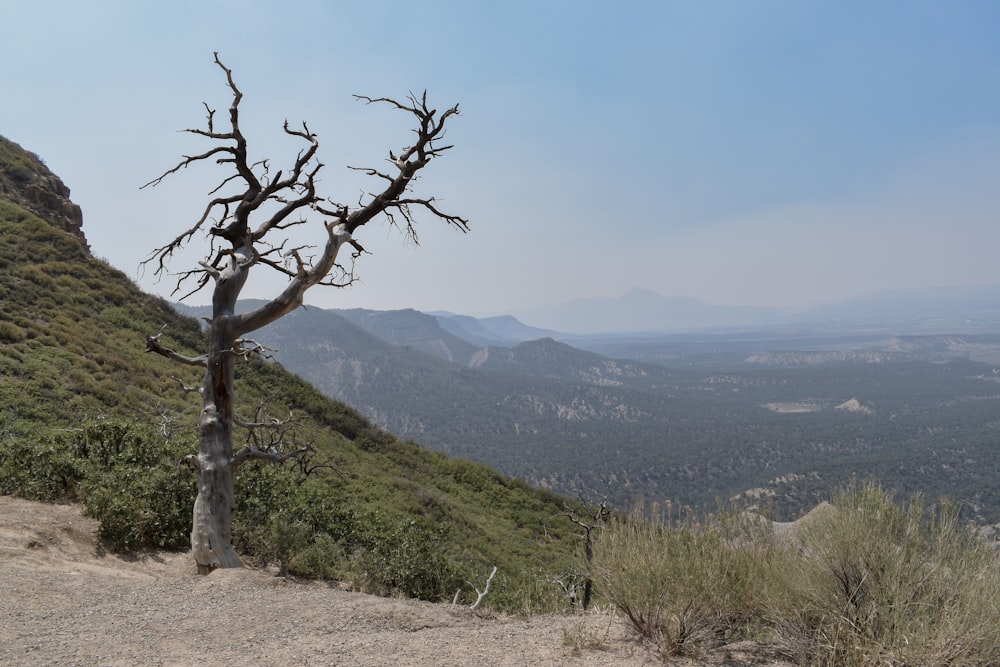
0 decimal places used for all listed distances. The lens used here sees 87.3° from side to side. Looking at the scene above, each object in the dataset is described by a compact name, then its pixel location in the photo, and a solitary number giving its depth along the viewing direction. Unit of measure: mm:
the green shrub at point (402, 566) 6914
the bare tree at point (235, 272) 5984
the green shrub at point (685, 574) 4270
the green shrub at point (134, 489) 6328
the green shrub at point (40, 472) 7070
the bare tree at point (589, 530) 6320
